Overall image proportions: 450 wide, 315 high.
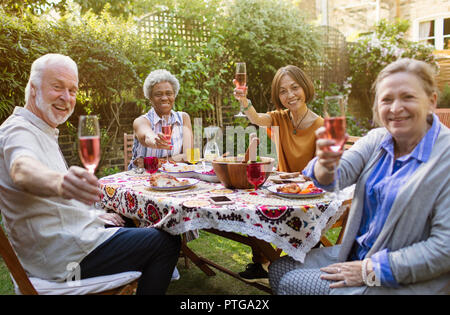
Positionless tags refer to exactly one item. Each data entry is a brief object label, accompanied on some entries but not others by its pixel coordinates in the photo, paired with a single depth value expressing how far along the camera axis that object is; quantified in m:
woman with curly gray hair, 3.45
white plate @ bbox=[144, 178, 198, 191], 2.17
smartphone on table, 1.86
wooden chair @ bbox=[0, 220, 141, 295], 1.51
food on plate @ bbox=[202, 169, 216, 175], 2.52
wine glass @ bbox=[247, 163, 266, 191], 2.03
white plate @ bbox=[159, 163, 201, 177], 2.60
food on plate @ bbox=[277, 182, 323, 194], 1.95
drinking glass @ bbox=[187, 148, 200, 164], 3.00
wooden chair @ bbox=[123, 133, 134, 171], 3.85
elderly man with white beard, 1.59
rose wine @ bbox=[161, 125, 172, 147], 2.44
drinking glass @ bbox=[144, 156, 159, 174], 2.73
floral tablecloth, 1.78
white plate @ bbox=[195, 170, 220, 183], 2.45
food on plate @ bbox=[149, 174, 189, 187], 2.20
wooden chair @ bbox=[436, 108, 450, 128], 4.02
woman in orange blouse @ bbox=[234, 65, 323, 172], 3.05
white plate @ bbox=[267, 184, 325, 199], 1.92
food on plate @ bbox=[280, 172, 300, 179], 2.45
